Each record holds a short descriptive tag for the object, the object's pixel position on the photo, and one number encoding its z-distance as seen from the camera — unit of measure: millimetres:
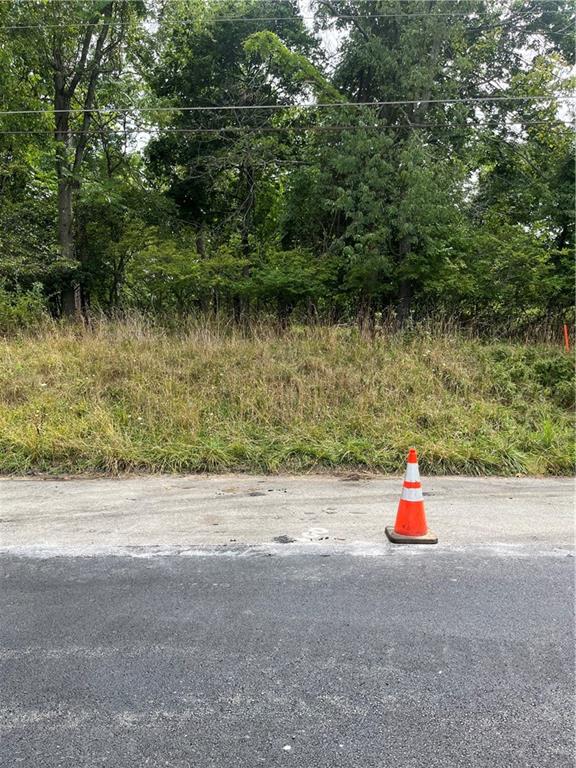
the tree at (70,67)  13577
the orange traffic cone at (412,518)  3811
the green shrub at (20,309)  11745
